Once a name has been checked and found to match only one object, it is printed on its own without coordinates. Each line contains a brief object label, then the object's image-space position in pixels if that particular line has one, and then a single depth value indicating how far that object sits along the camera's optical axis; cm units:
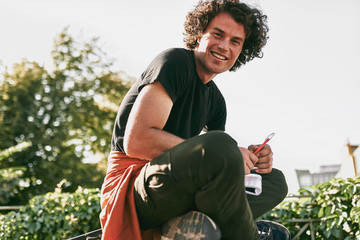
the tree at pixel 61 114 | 1524
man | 138
